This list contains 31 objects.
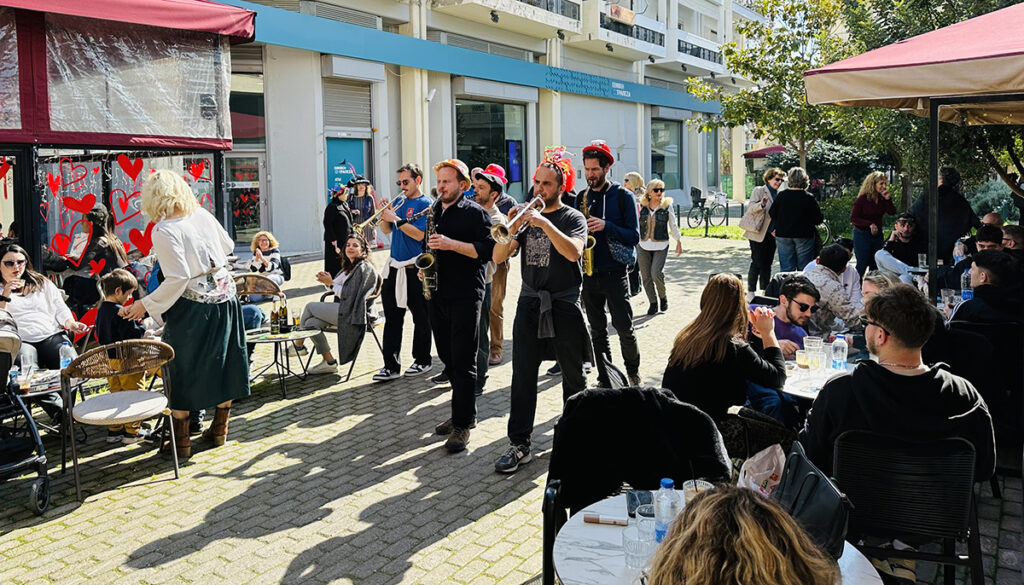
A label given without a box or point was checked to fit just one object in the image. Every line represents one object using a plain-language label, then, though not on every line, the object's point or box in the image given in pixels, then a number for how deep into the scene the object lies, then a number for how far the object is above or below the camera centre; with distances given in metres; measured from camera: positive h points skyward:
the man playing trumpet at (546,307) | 5.58 -0.56
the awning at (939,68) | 4.79 +0.88
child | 6.38 -0.69
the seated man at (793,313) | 5.26 -0.62
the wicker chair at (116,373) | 5.14 -0.89
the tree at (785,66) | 18.98 +3.49
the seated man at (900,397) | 3.41 -0.74
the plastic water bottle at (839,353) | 4.98 -0.80
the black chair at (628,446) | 3.40 -0.91
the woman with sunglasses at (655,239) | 11.25 -0.23
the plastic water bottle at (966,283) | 6.77 -0.54
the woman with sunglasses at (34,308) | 6.65 -0.59
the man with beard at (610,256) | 6.98 -0.28
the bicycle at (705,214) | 25.97 +0.20
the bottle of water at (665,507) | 2.79 -0.97
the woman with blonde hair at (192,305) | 5.57 -0.51
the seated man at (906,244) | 9.34 -0.31
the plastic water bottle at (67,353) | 6.15 -0.88
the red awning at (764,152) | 35.85 +2.87
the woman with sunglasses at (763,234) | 11.48 -0.20
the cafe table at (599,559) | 2.57 -1.07
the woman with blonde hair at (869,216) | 11.34 +0.02
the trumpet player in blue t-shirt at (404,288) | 7.66 -0.56
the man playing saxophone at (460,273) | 5.89 -0.34
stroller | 4.93 -1.27
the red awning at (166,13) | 7.87 +2.16
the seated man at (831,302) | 6.16 -0.62
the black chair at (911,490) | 3.37 -1.10
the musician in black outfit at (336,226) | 11.81 +0.02
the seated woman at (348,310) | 7.94 -0.80
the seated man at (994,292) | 5.23 -0.48
